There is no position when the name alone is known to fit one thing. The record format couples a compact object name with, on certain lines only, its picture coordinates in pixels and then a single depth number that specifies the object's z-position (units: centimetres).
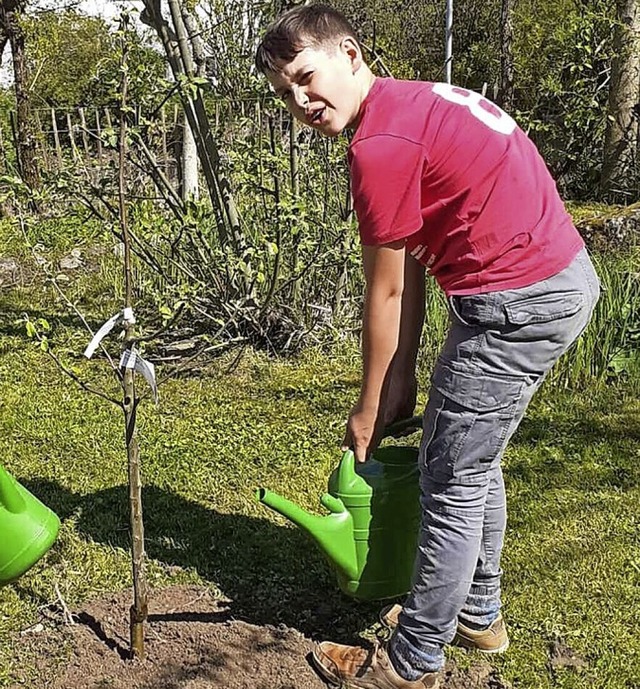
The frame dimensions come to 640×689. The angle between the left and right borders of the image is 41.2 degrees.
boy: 165
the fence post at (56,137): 856
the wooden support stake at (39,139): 889
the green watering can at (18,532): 194
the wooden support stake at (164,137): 454
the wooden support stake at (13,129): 1063
